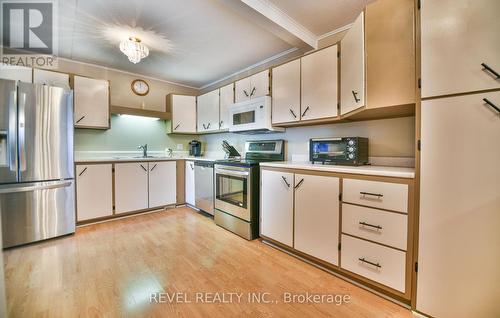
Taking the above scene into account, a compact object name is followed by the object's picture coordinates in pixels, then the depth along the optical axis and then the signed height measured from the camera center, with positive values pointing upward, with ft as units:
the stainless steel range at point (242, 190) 8.06 -1.48
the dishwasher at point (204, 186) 10.29 -1.64
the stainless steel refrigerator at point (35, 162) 7.15 -0.33
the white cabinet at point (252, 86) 8.77 +3.13
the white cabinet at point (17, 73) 7.93 +3.25
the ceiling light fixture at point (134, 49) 7.81 +4.11
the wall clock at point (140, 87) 12.14 +4.06
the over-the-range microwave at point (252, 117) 8.55 +1.73
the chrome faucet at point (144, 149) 12.27 +0.29
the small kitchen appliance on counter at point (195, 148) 13.53 +0.44
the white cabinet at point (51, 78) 8.70 +3.32
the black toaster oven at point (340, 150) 5.99 +0.16
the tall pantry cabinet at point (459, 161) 3.53 -0.09
